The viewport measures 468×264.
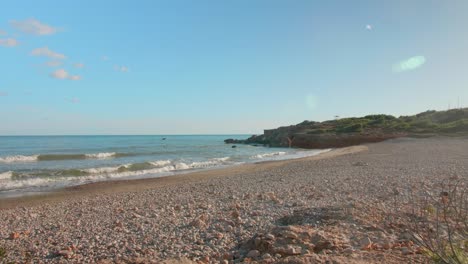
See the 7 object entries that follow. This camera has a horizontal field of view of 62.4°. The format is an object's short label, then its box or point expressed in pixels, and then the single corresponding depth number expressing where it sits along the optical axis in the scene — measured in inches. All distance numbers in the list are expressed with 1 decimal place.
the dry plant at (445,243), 151.6
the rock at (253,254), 219.3
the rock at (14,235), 302.0
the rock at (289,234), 233.1
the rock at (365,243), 219.6
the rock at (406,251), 204.2
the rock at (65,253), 243.4
